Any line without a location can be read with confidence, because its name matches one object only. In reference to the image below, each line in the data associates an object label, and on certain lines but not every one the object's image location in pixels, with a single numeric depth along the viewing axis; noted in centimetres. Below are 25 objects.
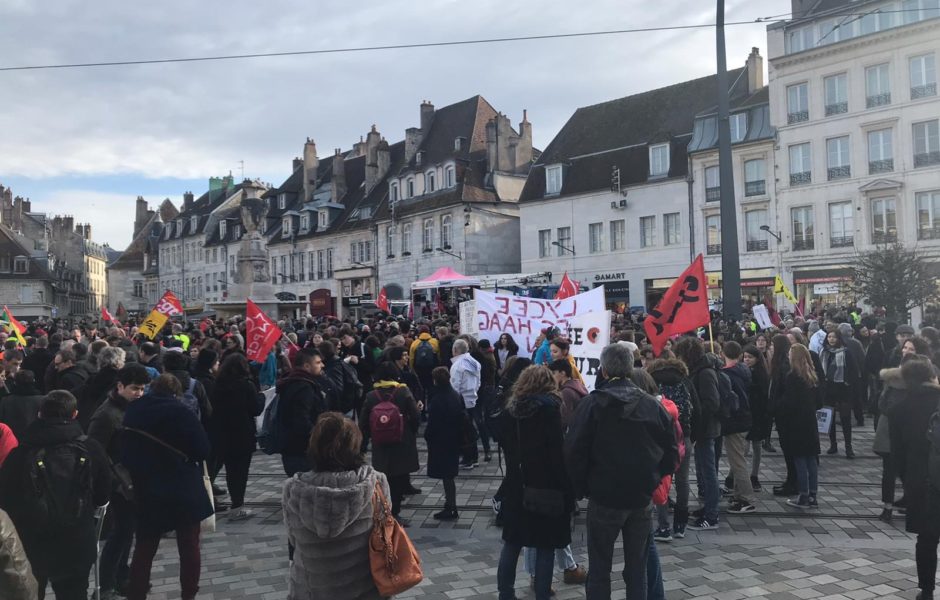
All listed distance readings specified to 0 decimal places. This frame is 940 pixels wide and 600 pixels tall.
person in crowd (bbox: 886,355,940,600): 502
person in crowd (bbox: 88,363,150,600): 557
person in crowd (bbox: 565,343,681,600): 451
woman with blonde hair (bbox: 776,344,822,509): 750
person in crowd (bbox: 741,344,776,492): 839
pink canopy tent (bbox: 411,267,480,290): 2768
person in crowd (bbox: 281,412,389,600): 367
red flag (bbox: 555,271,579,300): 1567
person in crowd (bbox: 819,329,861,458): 1012
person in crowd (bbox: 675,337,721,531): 695
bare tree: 2208
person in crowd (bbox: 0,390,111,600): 430
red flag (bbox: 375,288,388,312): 2274
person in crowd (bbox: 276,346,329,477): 670
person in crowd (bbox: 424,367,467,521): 752
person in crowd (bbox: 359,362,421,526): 710
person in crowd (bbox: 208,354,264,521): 757
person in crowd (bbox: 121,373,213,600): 503
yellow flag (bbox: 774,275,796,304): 1959
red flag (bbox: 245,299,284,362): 1184
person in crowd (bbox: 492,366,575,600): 491
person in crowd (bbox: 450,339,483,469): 1013
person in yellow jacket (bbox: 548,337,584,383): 734
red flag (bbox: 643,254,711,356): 918
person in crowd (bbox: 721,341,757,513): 746
